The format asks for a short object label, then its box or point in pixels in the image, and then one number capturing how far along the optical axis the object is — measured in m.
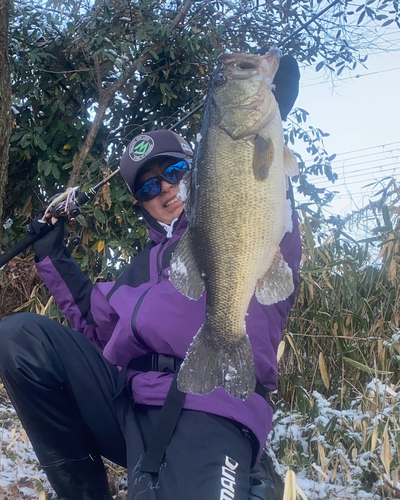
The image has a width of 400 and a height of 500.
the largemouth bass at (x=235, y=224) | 1.34
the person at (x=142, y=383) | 1.52
